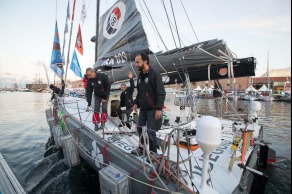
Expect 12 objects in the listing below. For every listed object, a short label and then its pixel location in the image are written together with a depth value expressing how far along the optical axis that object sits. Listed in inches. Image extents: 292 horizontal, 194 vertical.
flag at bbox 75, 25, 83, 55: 270.8
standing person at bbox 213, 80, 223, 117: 159.9
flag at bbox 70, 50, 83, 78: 257.7
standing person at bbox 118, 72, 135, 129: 173.7
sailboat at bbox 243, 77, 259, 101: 1288.0
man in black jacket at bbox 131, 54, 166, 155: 96.3
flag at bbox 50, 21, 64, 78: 300.0
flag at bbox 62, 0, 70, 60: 350.9
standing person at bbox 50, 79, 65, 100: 334.7
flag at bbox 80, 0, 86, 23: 301.5
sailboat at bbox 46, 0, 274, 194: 77.1
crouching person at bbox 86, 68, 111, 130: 155.9
